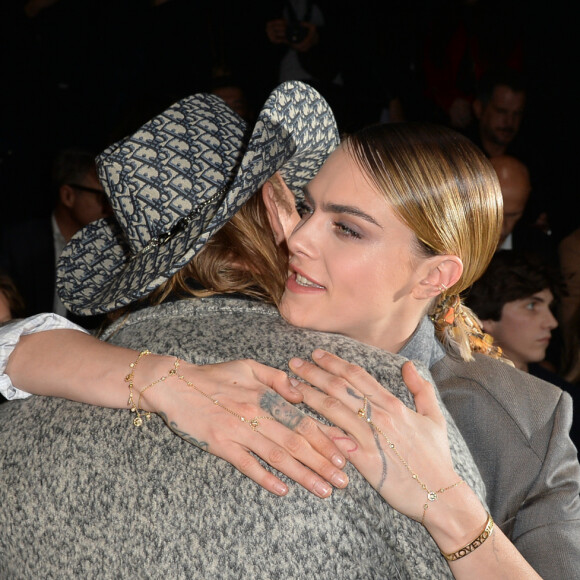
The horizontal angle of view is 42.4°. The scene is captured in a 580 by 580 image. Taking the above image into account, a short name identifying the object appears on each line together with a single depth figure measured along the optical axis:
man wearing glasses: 3.64
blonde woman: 1.50
